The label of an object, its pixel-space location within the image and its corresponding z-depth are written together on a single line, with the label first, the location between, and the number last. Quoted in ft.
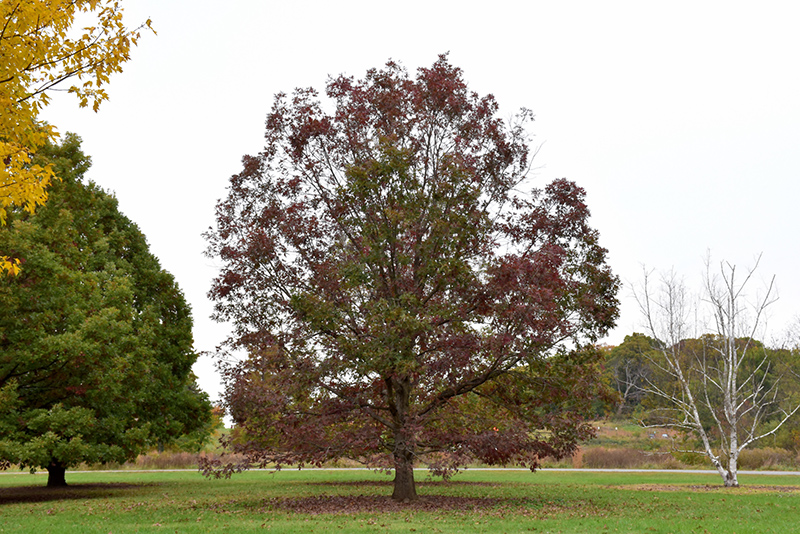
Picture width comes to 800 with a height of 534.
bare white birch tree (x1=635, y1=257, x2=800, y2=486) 81.25
